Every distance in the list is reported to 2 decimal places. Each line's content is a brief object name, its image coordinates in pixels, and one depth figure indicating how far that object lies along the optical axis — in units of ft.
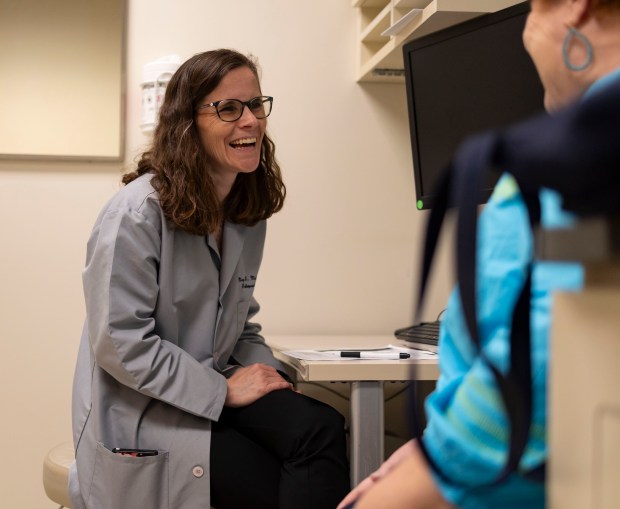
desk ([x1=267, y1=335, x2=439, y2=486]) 5.39
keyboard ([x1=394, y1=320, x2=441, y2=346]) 6.26
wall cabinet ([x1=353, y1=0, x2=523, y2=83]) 6.22
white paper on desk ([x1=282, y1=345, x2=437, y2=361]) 5.60
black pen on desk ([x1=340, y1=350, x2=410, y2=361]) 5.63
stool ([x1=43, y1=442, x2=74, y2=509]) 5.91
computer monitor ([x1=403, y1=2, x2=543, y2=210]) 5.78
